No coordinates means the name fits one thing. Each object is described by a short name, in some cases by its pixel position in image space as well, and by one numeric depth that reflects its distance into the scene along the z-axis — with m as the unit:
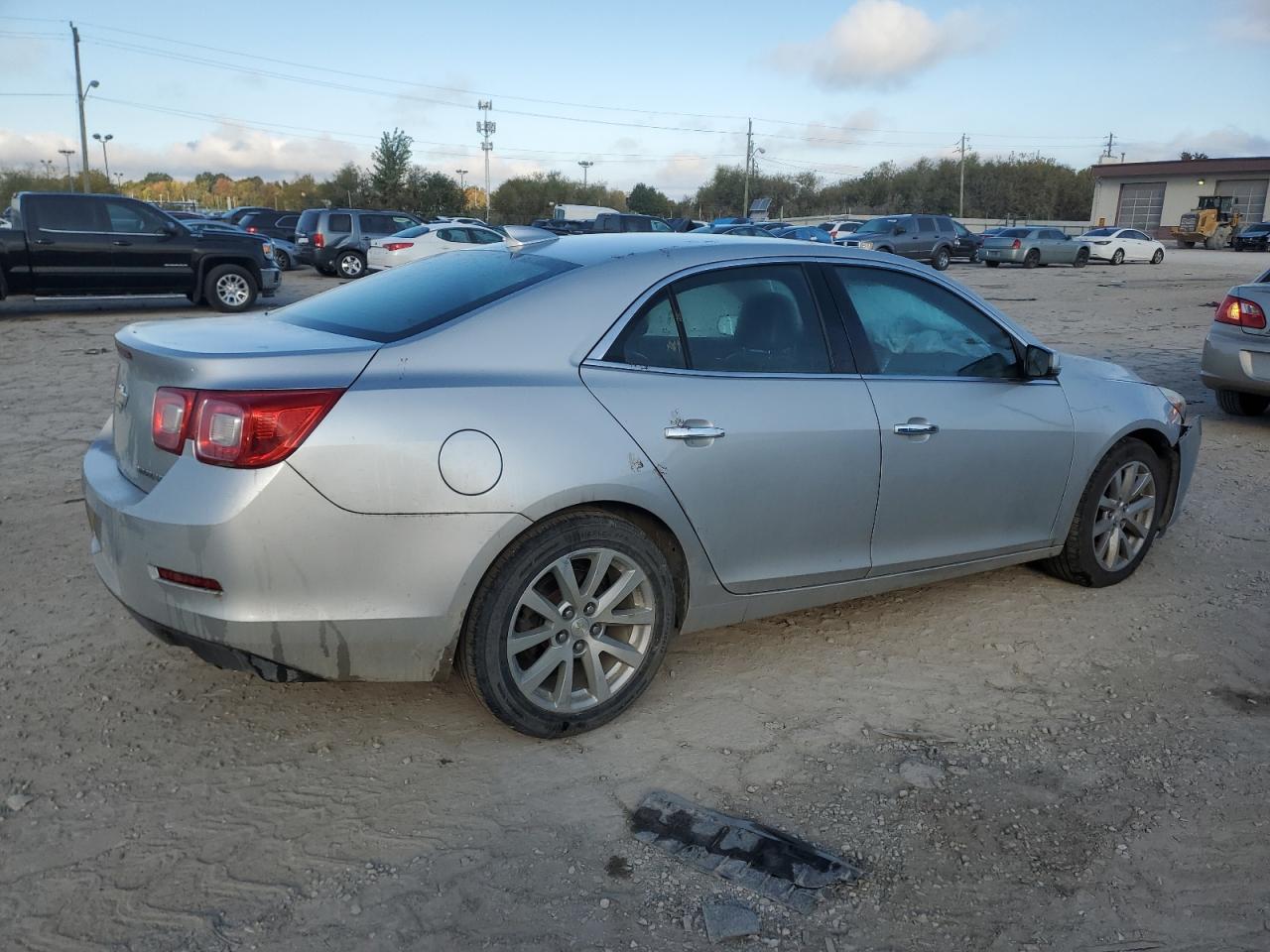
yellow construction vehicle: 53.00
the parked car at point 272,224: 31.40
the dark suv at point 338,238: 24.81
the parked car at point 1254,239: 48.09
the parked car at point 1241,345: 8.02
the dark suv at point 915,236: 31.48
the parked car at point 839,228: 33.94
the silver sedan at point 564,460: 2.92
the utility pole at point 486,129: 78.62
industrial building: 59.38
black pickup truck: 14.81
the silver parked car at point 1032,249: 35.41
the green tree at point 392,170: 60.28
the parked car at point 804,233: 30.08
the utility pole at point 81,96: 49.41
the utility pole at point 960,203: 85.56
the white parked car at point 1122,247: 38.66
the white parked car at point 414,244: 21.52
